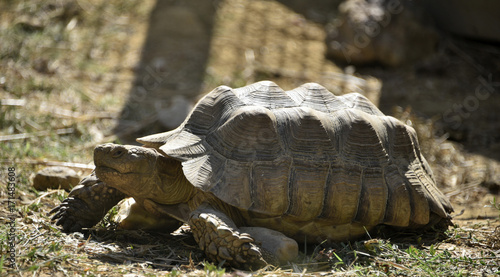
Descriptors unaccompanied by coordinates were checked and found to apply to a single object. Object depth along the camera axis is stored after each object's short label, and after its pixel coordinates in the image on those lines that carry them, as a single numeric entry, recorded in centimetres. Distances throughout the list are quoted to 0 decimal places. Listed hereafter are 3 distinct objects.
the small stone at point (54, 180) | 844
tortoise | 625
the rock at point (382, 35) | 1766
